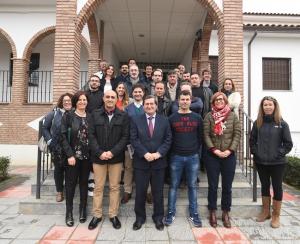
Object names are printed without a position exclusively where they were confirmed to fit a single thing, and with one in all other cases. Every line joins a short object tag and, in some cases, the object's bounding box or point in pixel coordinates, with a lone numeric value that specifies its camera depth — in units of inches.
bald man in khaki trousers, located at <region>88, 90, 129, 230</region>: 176.7
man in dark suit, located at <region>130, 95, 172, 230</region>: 176.9
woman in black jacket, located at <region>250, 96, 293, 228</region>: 184.2
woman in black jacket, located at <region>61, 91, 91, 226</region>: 181.9
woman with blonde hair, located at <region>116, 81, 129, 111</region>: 208.4
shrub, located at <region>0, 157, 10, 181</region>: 336.1
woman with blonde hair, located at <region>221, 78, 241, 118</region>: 223.3
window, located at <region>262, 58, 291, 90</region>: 518.6
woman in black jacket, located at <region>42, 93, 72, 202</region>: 193.6
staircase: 200.2
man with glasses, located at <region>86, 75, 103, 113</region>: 211.0
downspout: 497.0
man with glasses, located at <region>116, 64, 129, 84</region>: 250.5
